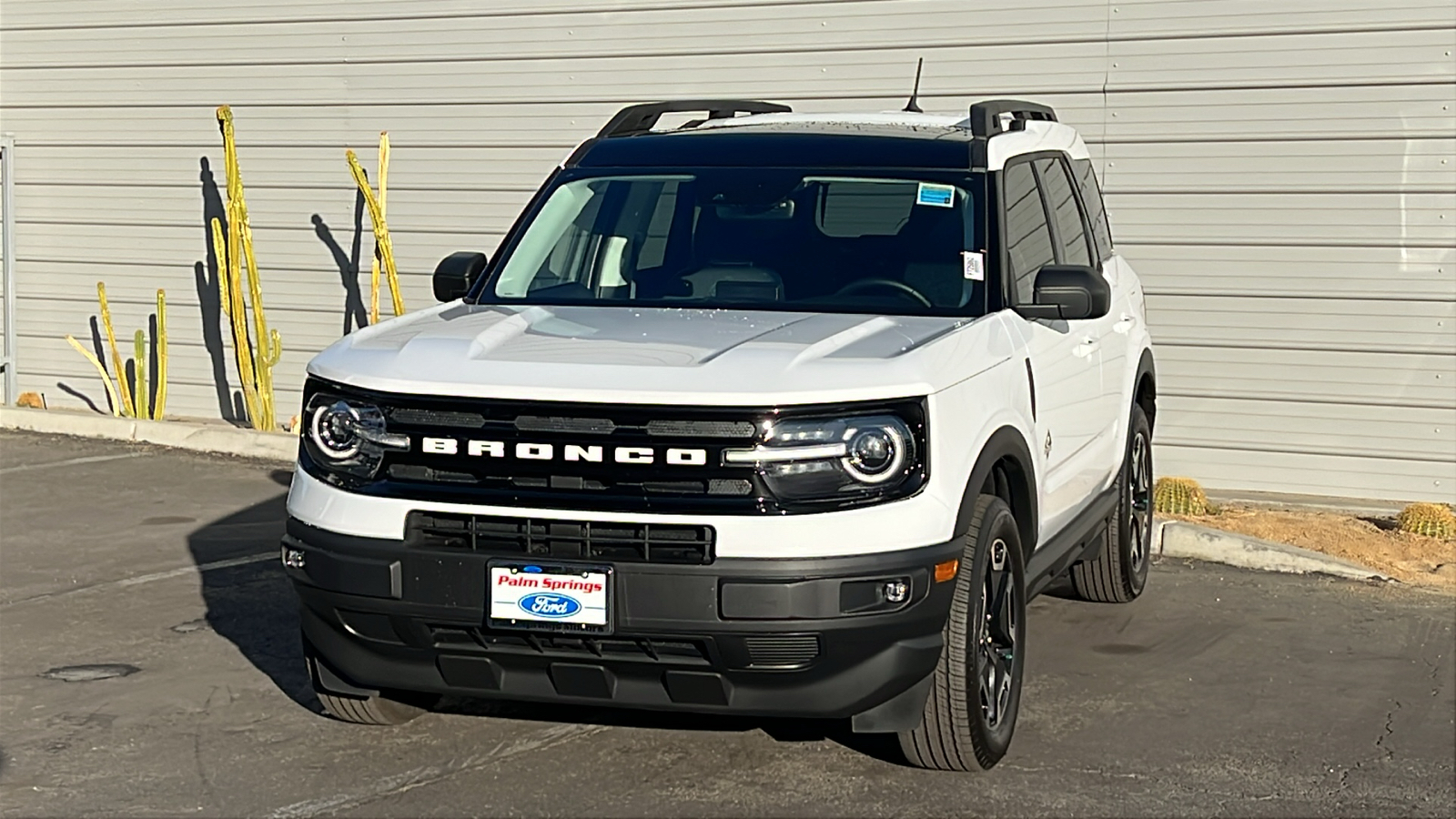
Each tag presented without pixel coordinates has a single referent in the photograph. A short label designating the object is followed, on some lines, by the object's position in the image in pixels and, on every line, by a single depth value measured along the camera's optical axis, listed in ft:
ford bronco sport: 16.24
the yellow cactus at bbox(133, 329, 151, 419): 42.73
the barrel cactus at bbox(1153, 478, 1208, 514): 32.01
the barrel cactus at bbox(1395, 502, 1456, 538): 30.53
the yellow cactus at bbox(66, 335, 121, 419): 45.20
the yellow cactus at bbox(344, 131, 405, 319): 38.96
